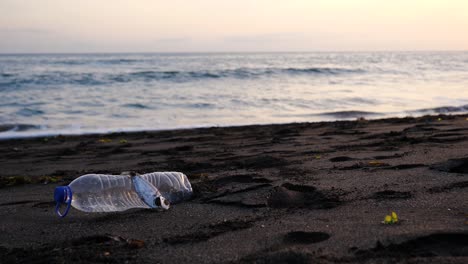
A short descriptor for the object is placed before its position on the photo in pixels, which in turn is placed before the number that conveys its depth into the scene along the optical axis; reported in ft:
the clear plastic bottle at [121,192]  9.80
